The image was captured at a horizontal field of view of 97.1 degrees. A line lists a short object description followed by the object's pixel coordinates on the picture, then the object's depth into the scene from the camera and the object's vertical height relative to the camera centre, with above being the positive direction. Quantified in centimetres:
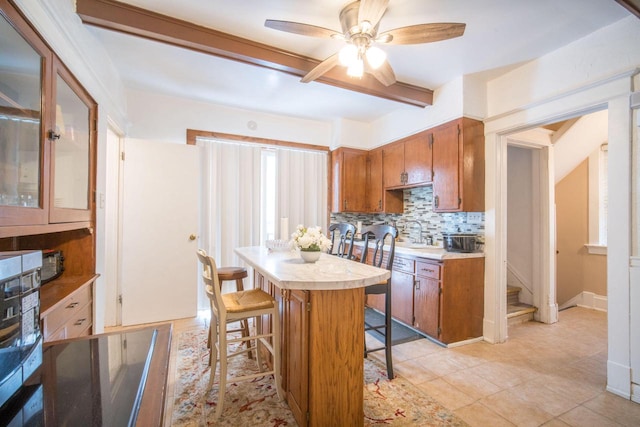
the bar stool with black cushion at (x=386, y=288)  220 -60
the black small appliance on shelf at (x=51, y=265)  176 -33
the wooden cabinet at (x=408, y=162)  335 +68
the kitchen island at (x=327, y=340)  150 -69
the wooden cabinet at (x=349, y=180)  425 +53
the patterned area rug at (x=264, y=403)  174 -127
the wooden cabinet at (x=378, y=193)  411 +32
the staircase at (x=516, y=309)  333 -115
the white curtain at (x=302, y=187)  411 +41
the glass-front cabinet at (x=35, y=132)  114 +40
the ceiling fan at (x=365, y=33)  166 +114
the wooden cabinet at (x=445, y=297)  273 -83
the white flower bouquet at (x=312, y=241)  198 -19
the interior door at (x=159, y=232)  318 -20
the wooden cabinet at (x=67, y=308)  134 -52
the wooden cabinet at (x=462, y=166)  288 +51
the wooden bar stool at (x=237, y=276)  251 -56
